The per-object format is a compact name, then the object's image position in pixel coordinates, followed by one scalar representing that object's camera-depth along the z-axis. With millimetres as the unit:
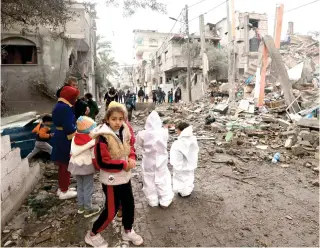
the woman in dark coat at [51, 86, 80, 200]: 3295
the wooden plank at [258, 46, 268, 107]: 10597
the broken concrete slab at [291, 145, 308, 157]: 5863
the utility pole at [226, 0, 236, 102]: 12766
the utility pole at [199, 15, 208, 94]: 17128
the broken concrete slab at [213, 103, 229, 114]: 11320
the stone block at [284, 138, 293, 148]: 6334
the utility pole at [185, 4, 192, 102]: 18109
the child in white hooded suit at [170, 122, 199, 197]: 3609
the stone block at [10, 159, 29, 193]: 3248
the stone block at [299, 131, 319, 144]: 6230
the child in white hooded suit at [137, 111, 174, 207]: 3334
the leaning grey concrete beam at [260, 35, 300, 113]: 9297
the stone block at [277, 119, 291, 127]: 7902
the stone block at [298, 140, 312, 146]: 6138
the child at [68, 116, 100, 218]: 2912
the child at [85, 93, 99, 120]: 6113
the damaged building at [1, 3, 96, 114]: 12734
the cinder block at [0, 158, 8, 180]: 2931
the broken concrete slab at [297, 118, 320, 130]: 6460
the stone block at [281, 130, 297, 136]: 6832
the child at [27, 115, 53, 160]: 4465
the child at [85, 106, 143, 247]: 2406
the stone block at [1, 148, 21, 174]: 3051
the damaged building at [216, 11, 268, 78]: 25859
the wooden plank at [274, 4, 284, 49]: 10703
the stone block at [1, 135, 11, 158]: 3013
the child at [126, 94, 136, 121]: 10822
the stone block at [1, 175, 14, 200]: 2900
